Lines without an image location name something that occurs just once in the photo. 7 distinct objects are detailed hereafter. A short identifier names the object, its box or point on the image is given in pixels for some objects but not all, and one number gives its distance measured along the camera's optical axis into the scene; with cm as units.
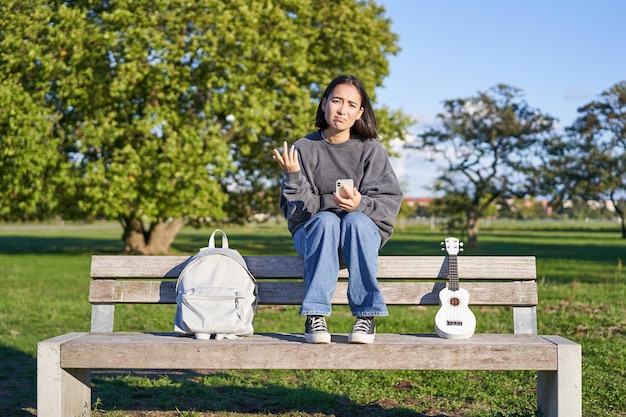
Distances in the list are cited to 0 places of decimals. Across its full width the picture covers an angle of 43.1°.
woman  407
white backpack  410
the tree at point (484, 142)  4053
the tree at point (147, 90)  2100
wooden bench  377
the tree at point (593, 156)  4247
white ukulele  413
